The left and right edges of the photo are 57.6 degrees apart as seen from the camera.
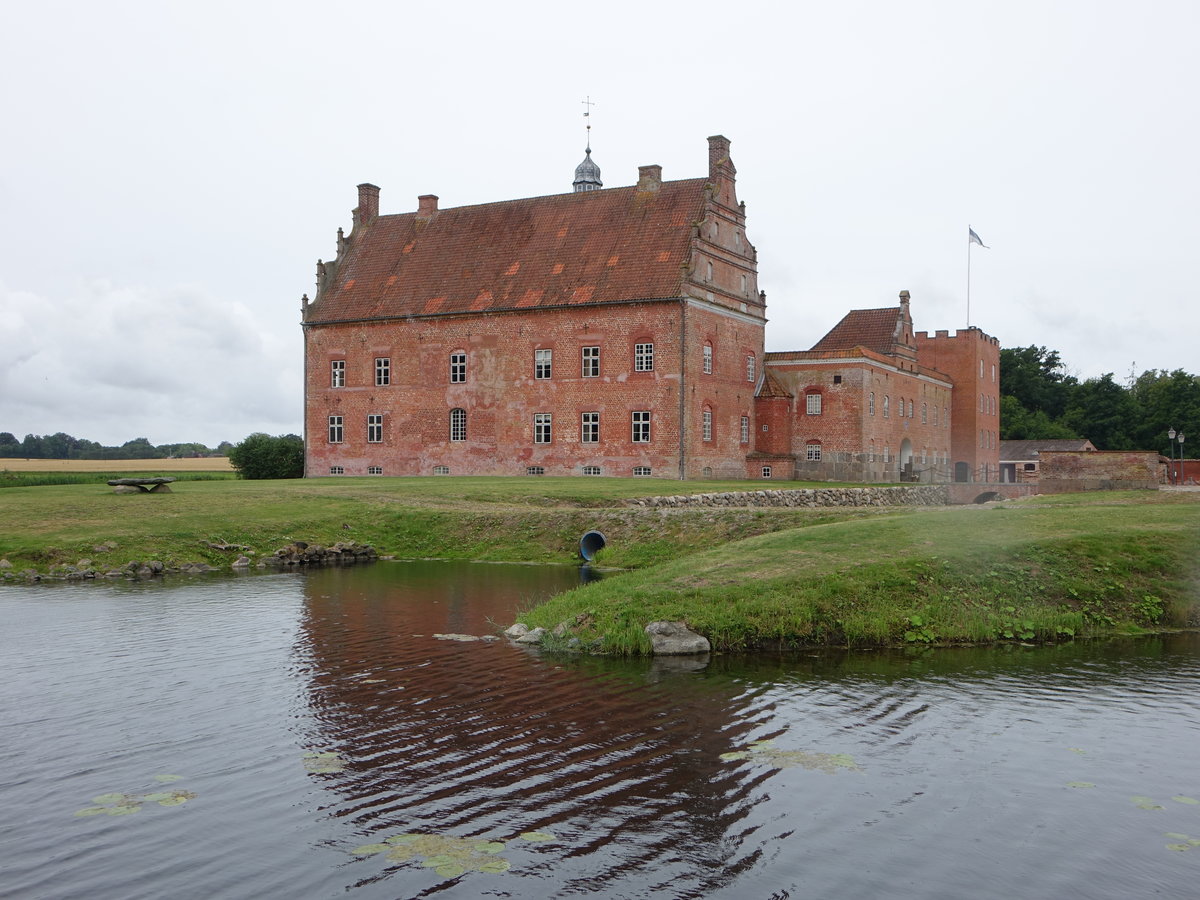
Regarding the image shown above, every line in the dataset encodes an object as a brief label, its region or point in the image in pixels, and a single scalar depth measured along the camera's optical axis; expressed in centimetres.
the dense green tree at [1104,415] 9400
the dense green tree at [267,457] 5706
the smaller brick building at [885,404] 5231
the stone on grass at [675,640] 1515
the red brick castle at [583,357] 4822
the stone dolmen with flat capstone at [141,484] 3561
